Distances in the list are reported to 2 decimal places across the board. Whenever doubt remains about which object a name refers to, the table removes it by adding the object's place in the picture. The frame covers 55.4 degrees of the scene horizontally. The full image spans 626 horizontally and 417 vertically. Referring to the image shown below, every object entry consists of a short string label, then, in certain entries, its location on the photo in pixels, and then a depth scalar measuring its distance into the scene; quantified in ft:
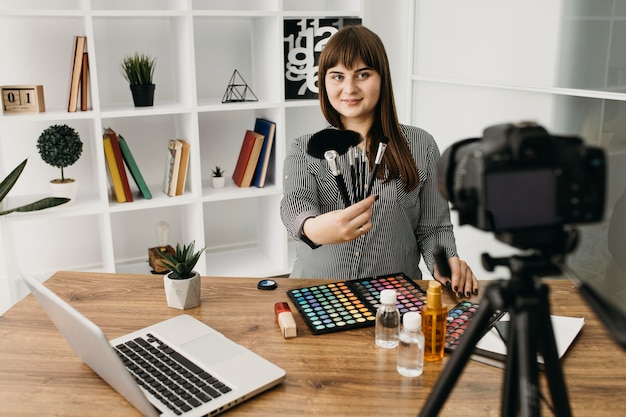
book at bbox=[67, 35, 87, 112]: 8.93
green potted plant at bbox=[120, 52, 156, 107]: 9.52
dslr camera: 2.36
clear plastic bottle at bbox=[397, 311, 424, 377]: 3.75
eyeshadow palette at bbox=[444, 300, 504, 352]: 4.16
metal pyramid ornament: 10.49
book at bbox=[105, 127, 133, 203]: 9.56
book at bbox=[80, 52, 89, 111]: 9.10
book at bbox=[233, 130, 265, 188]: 10.42
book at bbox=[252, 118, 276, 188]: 10.42
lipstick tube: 4.27
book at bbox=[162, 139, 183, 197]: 9.95
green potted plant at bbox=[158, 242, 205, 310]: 4.74
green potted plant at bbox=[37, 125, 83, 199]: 9.07
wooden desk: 3.50
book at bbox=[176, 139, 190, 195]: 9.96
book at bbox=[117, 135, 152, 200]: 9.71
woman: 5.87
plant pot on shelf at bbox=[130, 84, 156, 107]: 9.52
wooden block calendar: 8.96
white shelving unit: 9.57
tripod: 2.41
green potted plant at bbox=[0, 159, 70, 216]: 8.69
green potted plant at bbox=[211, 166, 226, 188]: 10.65
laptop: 3.39
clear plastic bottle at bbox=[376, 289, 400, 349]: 4.14
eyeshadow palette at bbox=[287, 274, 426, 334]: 4.44
